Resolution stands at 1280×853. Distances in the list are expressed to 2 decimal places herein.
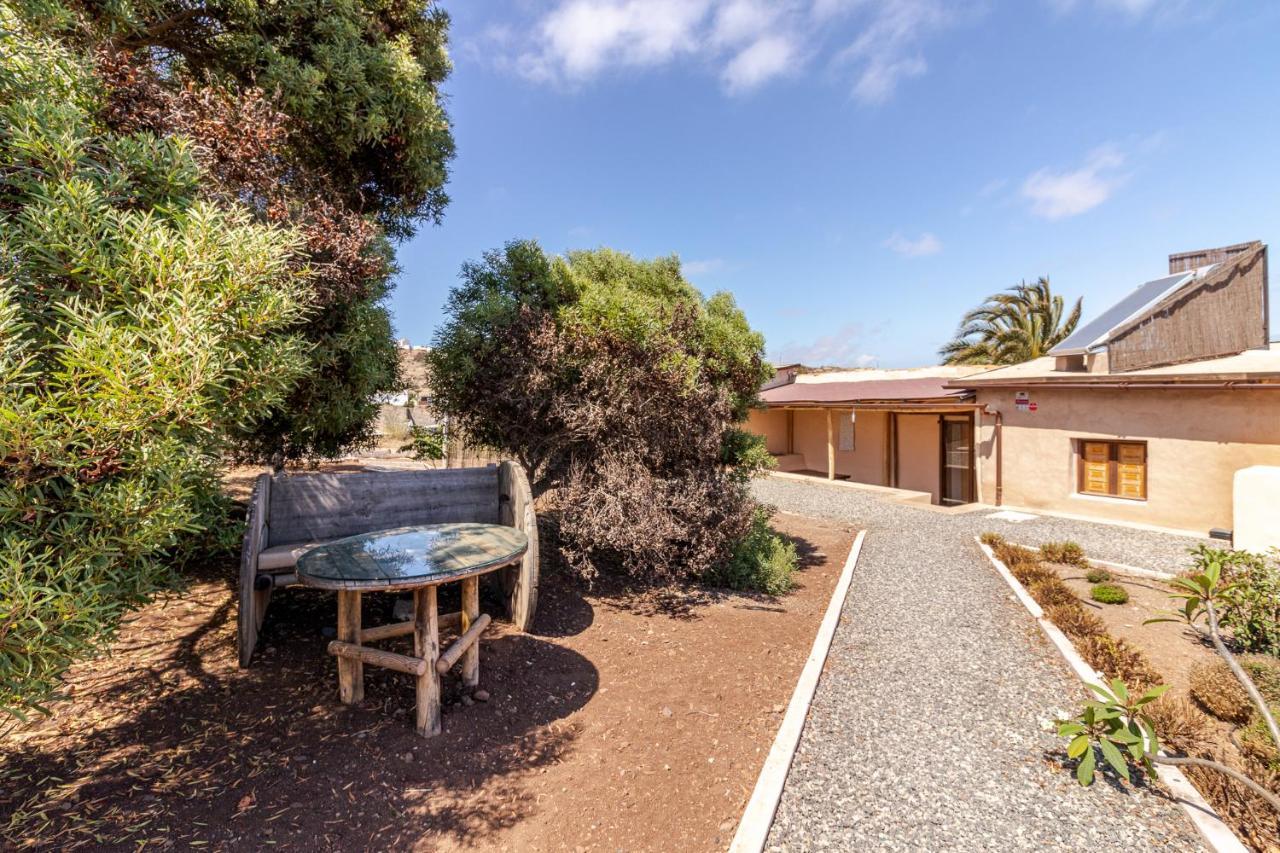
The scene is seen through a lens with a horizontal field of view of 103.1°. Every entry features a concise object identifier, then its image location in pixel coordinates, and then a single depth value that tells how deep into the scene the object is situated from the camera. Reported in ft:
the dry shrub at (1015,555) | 22.71
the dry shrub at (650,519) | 16.52
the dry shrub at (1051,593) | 17.87
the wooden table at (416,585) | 8.96
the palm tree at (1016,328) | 60.59
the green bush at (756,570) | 19.45
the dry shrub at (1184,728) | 10.28
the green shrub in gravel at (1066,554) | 23.80
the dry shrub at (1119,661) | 12.72
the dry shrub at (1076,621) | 15.40
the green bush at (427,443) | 26.43
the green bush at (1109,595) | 18.80
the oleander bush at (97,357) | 5.70
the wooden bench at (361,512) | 11.73
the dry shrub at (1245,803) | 8.01
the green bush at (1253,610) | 14.83
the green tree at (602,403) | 17.10
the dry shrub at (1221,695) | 11.45
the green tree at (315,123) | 10.71
